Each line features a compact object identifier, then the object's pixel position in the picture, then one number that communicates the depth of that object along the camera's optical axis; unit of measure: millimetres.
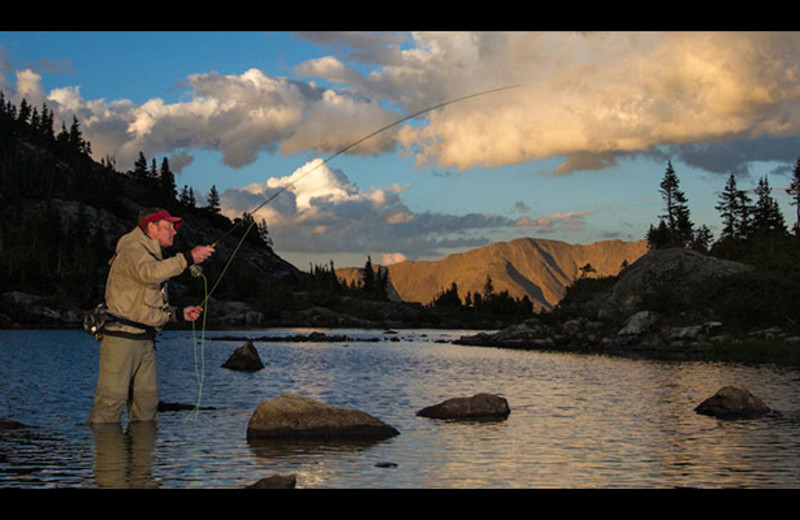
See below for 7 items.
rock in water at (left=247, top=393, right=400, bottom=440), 15766
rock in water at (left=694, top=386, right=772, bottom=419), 20750
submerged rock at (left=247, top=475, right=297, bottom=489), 10062
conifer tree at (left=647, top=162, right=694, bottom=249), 122062
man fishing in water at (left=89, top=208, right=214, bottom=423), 11836
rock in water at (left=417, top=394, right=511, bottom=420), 19797
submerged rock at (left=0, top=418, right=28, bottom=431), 16381
